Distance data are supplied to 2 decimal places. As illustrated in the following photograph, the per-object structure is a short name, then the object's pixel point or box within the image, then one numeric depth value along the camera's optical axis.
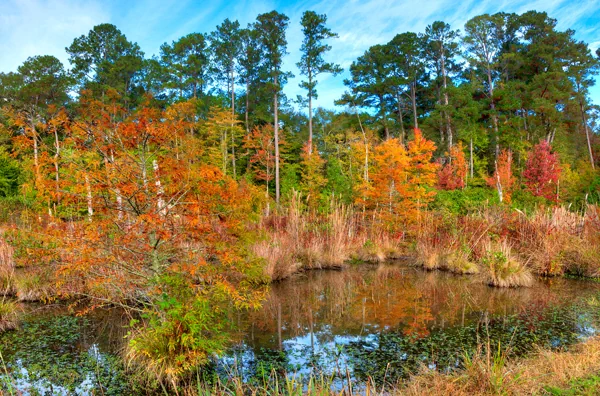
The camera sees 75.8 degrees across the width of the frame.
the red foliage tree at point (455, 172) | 23.70
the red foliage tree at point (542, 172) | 19.58
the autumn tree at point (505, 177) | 21.64
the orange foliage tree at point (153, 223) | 3.78
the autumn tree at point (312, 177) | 22.23
